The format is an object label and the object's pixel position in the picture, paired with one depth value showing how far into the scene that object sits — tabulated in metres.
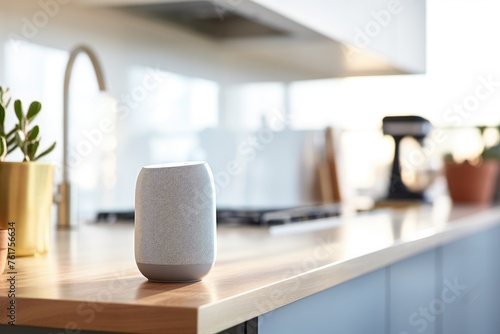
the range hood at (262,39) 1.92
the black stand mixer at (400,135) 3.08
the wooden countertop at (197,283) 0.84
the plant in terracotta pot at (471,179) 3.37
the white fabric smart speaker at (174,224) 0.98
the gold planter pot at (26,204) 1.25
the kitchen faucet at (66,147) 1.75
